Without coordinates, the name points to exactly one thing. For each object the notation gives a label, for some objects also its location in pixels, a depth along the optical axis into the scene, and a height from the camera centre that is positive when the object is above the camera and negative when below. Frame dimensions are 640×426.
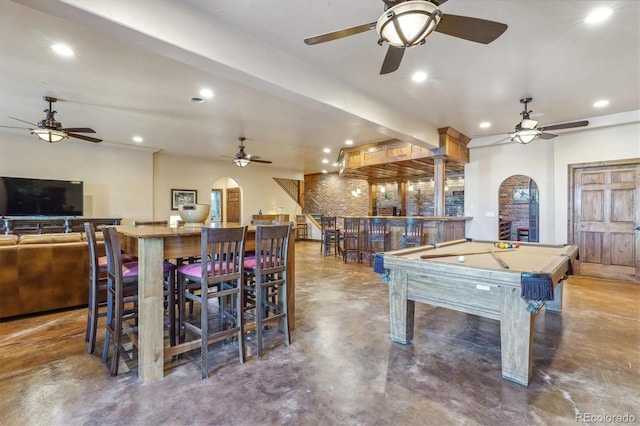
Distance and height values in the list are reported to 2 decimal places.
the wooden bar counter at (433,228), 5.92 -0.32
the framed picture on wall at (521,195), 9.02 +0.55
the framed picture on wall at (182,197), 8.62 +0.50
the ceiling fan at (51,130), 4.23 +1.22
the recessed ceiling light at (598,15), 2.44 +1.65
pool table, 2.11 -0.58
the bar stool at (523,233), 8.78 -0.58
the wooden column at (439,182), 6.12 +0.64
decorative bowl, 2.94 +0.01
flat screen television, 6.00 +0.35
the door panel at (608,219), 5.15 -0.10
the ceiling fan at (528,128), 4.36 +1.26
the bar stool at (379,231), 6.37 -0.38
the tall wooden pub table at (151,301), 2.14 -0.63
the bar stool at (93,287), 2.51 -0.63
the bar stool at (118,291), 2.20 -0.61
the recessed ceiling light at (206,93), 3.99 +1.64
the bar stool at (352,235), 7.00 -0.50
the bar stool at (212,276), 2.23 -0.49
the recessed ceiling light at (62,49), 2.87 +1.61
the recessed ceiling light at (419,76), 3.54 +1.66
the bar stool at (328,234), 7.98 -0.54
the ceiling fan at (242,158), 6.66 +1.25
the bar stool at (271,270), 2.51 -0.51
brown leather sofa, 3.27 -0.67
